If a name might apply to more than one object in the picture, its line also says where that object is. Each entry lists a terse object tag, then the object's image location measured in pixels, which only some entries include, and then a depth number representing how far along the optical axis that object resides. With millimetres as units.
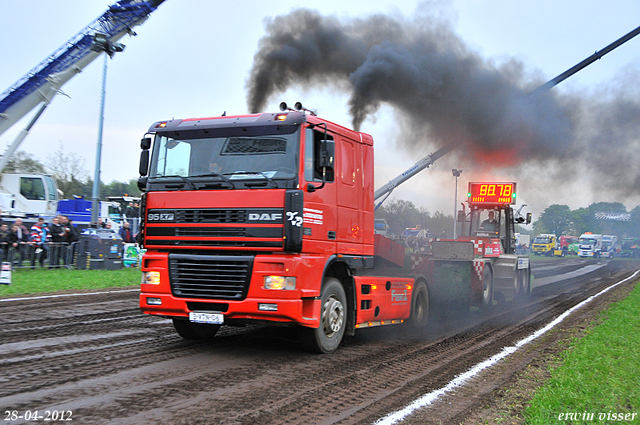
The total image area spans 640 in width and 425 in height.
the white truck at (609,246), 66000
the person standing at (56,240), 18344
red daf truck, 6824
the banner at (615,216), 108138
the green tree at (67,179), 42938
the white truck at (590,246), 62781
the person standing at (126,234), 20609
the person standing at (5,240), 16750
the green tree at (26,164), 41031
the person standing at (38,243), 17750
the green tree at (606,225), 104738
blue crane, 20828
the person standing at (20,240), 17047
